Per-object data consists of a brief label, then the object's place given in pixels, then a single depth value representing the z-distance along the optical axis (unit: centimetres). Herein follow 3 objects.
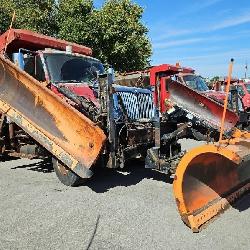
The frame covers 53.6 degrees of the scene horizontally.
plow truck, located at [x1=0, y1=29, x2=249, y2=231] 320
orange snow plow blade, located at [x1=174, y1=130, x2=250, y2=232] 289
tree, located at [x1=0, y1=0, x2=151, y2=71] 1418
